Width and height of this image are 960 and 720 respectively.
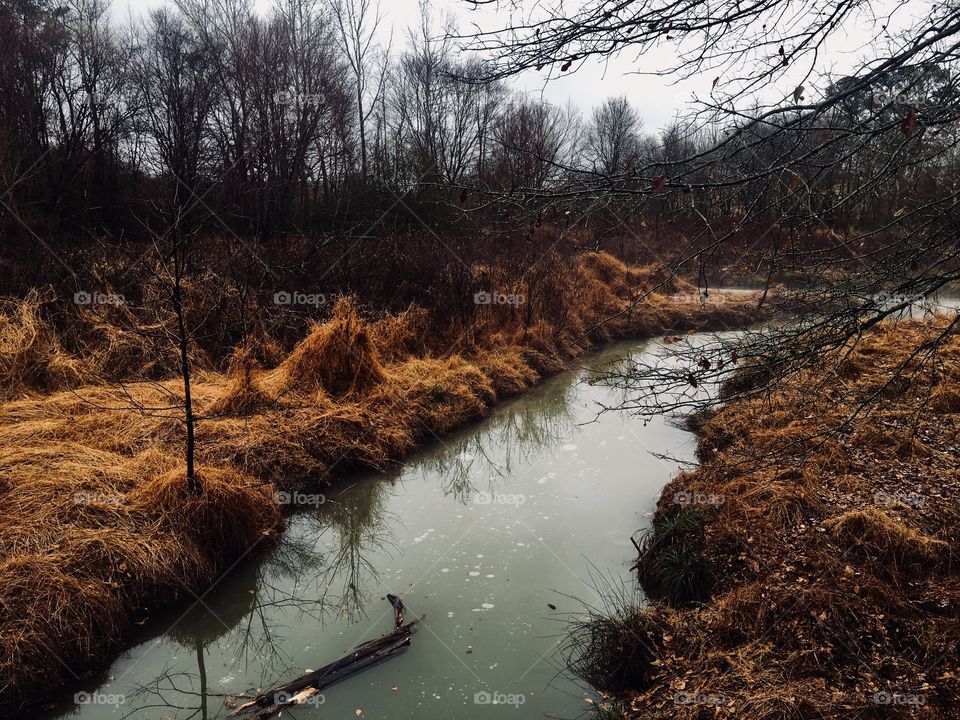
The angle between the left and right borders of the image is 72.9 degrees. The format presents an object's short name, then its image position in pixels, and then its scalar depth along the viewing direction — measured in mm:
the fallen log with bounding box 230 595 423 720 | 3799
